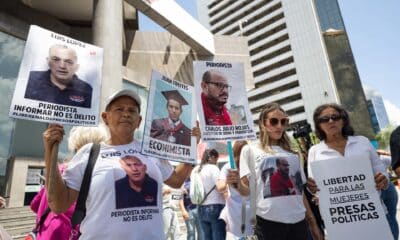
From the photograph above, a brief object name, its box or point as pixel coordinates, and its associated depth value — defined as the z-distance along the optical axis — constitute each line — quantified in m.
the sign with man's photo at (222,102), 2.53
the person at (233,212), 3.35
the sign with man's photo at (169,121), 2.04
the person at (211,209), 3.88
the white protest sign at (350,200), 1.98
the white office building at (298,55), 53.12
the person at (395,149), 1.46
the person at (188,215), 4.77
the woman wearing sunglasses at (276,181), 2.28
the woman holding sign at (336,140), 2.24
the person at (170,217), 4.86
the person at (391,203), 3.44
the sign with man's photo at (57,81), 1.86
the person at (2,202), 2.41
